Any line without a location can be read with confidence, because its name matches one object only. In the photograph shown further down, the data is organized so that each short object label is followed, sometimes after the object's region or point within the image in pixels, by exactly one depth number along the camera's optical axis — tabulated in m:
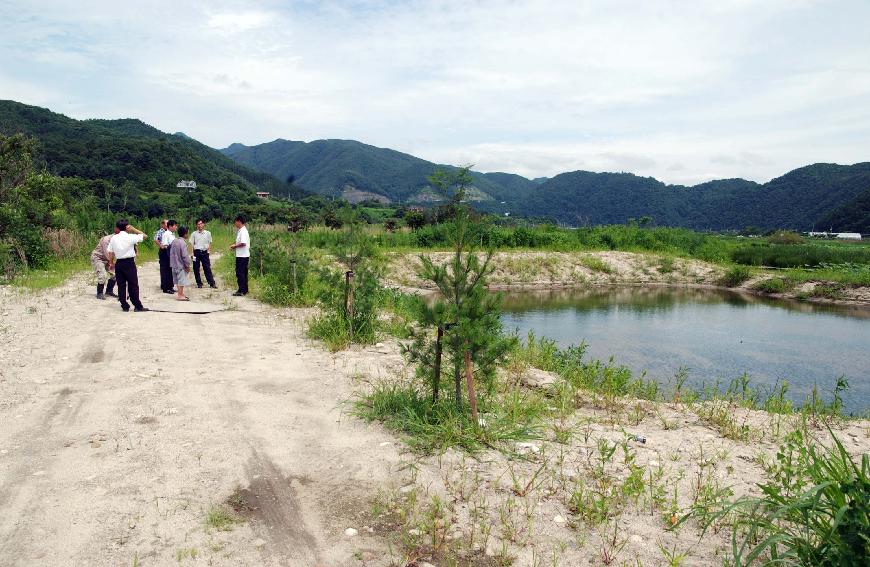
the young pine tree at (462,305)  4.65
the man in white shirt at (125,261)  10.36
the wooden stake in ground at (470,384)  4.74
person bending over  11.78
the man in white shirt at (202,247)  13.55
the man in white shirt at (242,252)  12.10
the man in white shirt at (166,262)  12.96
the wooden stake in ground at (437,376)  4.95
